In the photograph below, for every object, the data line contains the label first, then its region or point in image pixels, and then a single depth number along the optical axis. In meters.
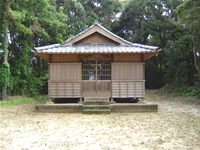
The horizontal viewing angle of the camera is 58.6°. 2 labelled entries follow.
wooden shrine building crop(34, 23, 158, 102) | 10.86
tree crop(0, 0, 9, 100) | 14.09
